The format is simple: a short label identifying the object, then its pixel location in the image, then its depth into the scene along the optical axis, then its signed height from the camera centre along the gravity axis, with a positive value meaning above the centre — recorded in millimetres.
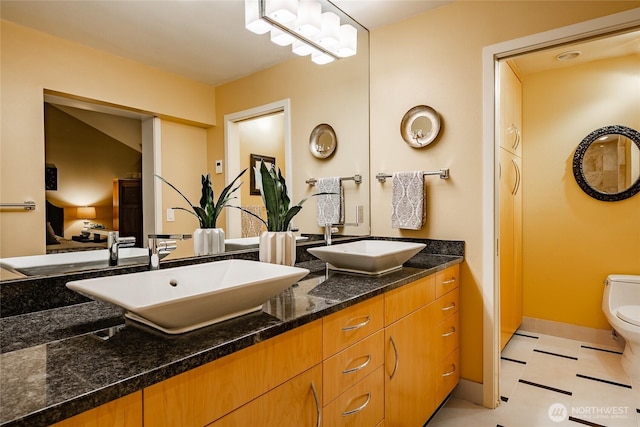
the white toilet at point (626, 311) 2352 -723
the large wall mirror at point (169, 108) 1024 +392
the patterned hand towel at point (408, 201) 2232 +54
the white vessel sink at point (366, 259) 1598 -225
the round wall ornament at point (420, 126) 2217 +523
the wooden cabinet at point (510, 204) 2656 +36
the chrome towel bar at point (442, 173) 2179 +221
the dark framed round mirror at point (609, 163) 2801 +358
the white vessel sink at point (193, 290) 826 -217
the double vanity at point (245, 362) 643 -335
